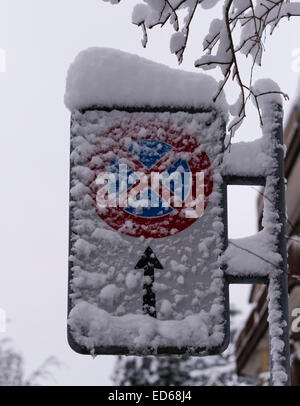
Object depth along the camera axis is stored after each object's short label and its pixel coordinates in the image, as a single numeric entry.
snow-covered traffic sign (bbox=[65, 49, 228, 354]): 2.76
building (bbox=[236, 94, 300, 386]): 11.47
